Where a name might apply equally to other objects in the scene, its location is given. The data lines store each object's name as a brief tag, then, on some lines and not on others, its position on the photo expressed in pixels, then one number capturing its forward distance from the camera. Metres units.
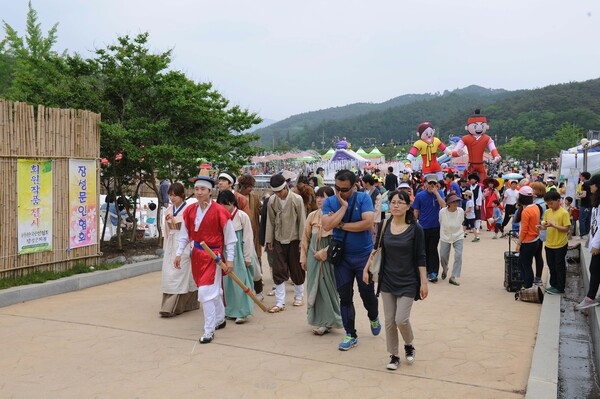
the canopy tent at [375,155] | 42.41
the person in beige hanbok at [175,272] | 6.58
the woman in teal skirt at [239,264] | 6.28
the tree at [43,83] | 10.02
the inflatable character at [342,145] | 31.86
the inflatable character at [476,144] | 17.14
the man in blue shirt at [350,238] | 5.17
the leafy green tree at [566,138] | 65.88
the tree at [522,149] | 67.38
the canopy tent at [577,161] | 14.30
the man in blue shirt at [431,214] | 8.41
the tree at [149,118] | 9.92
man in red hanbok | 5.53
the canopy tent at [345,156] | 31.92
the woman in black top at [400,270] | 4.51
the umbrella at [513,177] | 16.45
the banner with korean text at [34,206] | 7.64
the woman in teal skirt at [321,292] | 5.64
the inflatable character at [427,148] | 16.16
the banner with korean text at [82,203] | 8.50
